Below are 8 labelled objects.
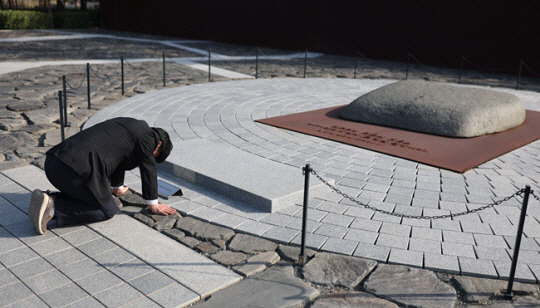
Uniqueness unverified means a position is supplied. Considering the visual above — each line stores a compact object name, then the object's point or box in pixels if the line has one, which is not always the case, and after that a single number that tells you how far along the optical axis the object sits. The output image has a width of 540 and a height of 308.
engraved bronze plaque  7.00
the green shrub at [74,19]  33.00
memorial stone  8.06
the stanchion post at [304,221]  4.09
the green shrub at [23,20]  30.30
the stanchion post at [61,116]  7.05
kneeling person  4.42
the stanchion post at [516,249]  3.65
